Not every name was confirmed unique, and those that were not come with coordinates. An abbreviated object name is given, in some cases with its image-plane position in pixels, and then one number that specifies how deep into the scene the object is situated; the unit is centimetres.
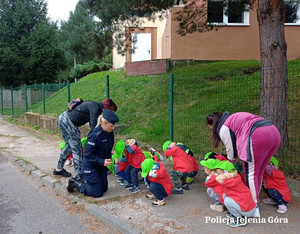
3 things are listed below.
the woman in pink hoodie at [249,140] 343
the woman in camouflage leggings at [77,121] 491
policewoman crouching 425
